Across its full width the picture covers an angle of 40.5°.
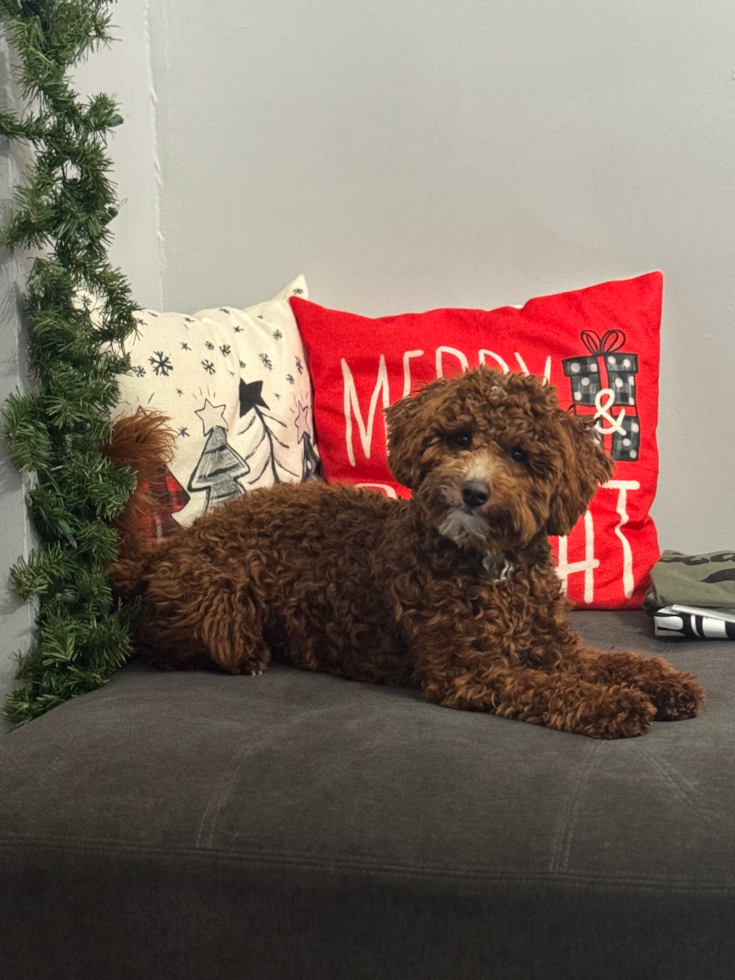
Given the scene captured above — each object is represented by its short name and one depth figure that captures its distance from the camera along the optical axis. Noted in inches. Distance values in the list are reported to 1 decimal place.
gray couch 39.1
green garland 55.7
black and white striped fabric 69.0
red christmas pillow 79.0
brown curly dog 53.8
